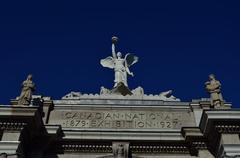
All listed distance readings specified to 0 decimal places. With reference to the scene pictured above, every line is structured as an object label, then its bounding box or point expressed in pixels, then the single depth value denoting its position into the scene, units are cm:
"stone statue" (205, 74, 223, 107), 2123
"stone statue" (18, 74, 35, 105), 2083
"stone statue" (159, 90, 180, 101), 2420
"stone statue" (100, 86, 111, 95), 2445
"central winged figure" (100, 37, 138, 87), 2544
